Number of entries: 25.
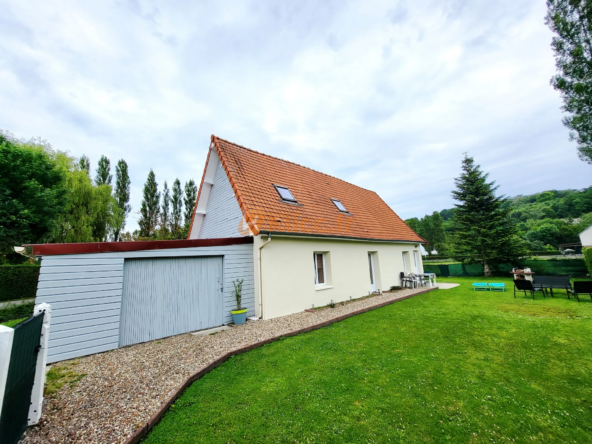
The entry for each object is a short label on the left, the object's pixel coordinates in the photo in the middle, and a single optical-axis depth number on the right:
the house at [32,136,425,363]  5.06
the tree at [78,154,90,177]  25.27
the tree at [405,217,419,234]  69.91
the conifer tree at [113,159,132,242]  28.44
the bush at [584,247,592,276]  14.88
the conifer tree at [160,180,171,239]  29.01
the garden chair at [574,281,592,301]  8.91
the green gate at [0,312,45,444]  2.10
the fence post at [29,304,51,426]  2.76
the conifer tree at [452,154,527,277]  18.92
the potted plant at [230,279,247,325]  7.02
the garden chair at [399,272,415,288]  13.72
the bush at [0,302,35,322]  10.53
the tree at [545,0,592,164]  11.73
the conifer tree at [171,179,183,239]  31.40
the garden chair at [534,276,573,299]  9.93
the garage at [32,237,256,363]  4.86
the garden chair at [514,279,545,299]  10.27
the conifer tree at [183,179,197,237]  32.10
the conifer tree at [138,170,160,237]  28.39
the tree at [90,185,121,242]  19.17
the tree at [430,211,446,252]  59.61
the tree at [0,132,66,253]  15.29
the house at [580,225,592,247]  31.51
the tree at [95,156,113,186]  27.38
